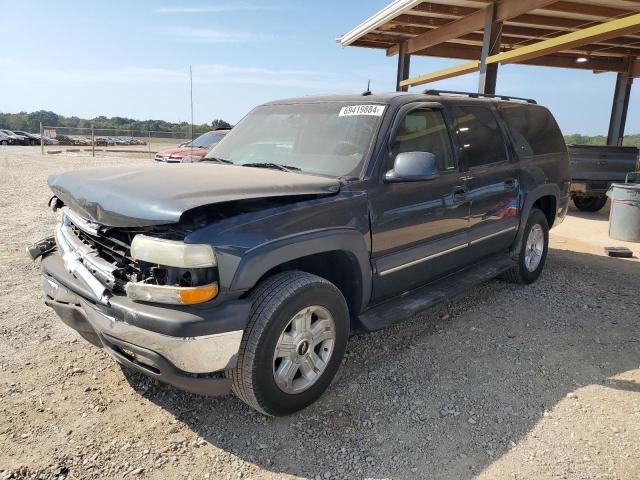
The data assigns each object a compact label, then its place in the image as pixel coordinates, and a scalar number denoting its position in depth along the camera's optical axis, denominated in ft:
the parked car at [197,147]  42.57
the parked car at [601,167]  32.07
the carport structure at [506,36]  31.19
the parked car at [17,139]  136.05
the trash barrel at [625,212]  24.85
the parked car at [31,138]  140.56
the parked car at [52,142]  123.24
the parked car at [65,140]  129.08
